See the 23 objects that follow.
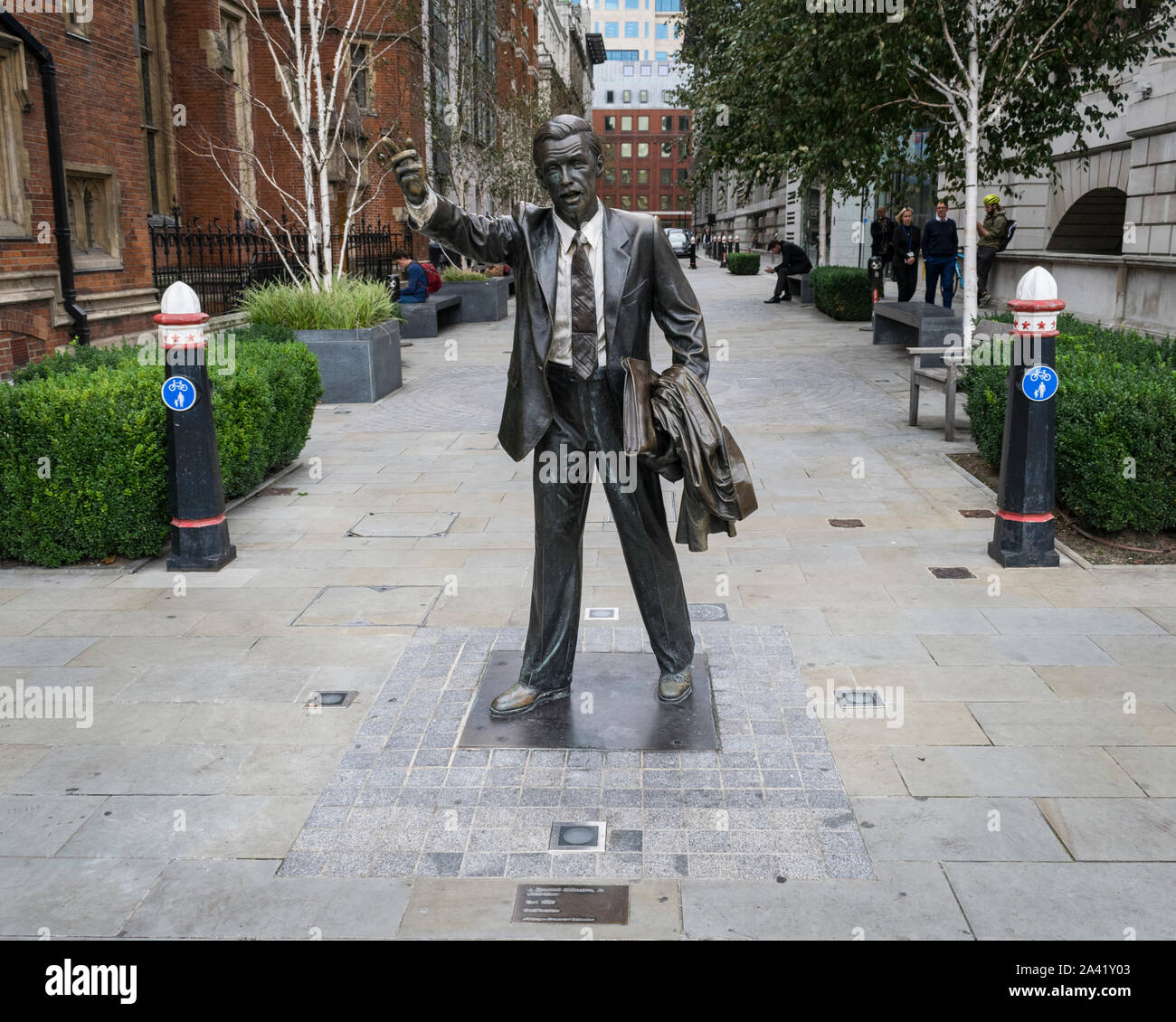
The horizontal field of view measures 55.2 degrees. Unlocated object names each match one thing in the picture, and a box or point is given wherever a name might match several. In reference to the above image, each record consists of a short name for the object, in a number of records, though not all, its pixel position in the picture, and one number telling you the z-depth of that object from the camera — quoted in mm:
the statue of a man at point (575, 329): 4305
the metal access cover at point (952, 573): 6746
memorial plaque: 3406
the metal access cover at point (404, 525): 7941
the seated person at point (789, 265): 28541
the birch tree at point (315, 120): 14086
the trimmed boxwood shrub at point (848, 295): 22922
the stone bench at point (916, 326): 15453
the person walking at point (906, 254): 19812
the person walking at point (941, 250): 18391
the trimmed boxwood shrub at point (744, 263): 43844
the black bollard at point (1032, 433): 6738
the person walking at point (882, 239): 22516
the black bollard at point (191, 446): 6812
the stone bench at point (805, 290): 28219
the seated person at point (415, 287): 20844
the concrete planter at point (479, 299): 24438
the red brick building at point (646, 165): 127000
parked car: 64750
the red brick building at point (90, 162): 11758
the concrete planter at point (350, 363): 13195
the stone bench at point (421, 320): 20703
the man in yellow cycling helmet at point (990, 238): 20864
